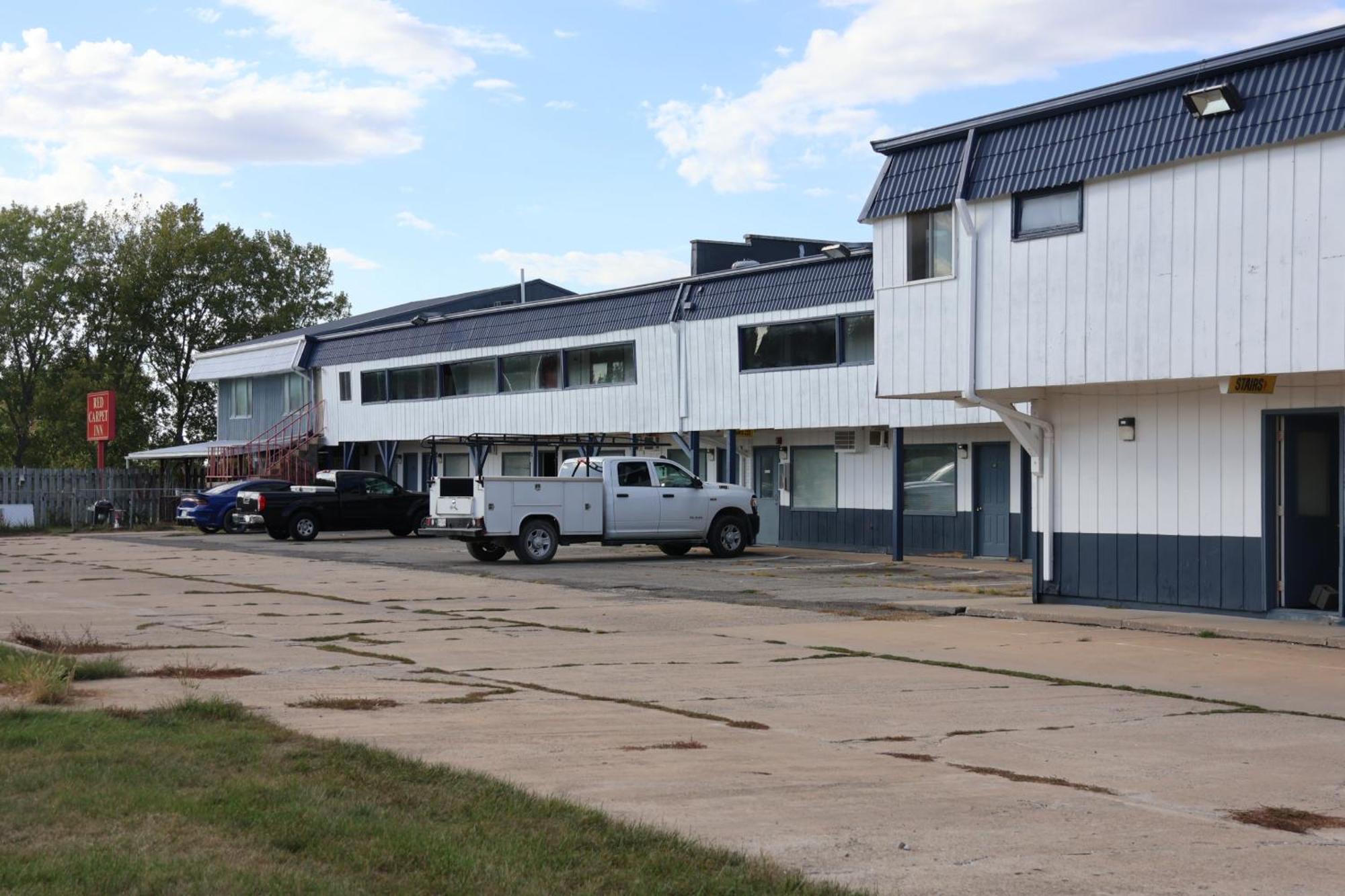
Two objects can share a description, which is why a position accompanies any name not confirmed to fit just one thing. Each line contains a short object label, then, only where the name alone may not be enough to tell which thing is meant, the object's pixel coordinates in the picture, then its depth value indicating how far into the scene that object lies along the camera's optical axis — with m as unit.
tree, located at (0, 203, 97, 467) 68.62
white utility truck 26.73
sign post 52.12
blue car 41.34
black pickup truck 36.91
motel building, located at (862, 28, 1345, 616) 15.80
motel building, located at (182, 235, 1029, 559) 30.00
